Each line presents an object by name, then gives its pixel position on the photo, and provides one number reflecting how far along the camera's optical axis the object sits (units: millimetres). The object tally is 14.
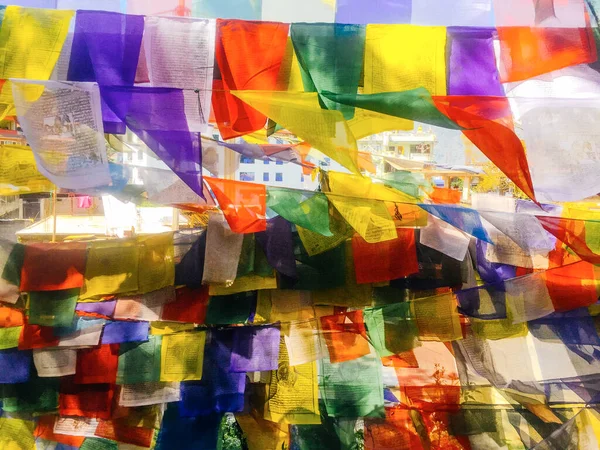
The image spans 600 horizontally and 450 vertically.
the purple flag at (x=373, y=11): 2514
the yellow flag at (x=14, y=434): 3242
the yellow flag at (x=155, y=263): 3037
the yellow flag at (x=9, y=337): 3023
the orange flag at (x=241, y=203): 2641
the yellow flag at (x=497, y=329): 3076
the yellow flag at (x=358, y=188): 2852
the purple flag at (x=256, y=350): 3121
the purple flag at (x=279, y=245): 2992
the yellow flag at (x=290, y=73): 2494
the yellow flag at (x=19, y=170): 2602
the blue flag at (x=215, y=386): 3168
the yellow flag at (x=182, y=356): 3113
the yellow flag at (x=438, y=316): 2992
